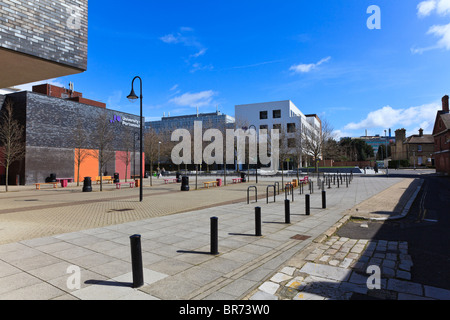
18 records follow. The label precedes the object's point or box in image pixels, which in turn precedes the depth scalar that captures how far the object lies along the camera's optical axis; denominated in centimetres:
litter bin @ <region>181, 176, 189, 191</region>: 2139
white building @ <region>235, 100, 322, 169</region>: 6127
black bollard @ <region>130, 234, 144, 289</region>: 410
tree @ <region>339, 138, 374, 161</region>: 8769
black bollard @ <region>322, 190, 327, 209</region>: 1171
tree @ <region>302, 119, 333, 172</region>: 4193
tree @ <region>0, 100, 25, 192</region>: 2473
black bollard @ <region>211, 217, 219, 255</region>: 574
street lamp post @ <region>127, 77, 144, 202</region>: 1463
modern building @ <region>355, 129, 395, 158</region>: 16012
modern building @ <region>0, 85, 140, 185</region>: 2825
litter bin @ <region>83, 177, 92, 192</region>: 2169
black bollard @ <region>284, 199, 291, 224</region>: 881
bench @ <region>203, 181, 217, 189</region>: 2423
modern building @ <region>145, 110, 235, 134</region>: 11081
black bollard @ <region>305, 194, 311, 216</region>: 1019
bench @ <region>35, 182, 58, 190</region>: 2461
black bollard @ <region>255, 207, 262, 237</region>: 722
